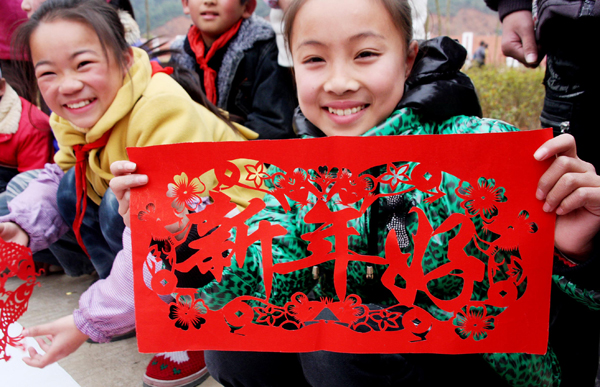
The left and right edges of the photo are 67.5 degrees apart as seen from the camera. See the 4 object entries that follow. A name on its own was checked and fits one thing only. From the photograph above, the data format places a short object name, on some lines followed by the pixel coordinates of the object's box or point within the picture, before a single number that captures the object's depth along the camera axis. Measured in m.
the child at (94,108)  1.15
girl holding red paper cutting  0.83
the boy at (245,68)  1.69
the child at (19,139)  1.79
